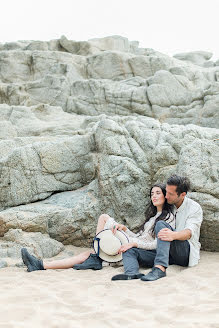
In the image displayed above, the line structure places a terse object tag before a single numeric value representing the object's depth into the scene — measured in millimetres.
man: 10423
